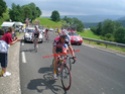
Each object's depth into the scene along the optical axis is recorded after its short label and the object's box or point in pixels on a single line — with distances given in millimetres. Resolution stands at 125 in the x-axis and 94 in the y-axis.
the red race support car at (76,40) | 24375
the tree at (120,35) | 115431
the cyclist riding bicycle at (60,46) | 7852
